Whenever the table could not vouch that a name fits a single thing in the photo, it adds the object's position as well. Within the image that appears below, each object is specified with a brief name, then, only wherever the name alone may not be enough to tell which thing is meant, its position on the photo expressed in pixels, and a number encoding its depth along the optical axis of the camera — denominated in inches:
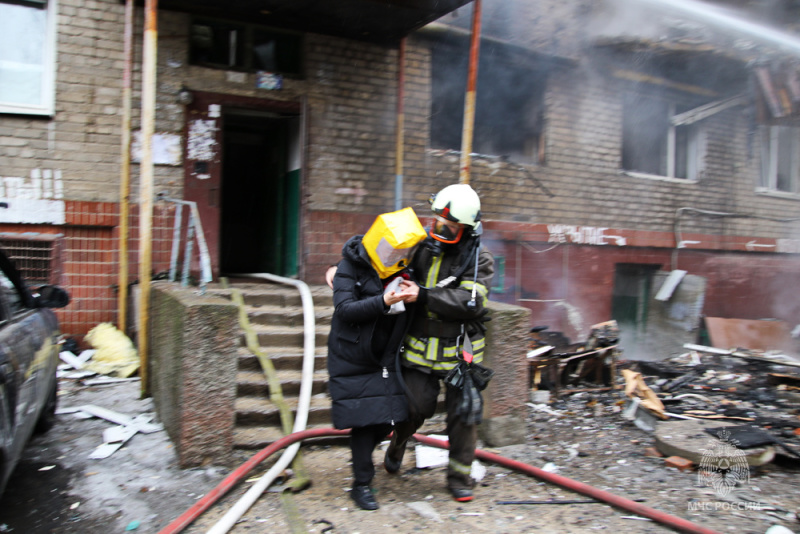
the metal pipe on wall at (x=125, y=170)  235.6
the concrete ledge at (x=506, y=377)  172.1
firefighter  128.4
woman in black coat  125.6
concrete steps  170.6
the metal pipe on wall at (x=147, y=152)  194.5
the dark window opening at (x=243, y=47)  263.6
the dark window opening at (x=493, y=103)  320.5
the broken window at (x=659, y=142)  391.5
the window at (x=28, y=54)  241.0
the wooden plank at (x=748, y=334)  357.4
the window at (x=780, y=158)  444.1
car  108.0
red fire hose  117.6
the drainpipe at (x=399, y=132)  291.0
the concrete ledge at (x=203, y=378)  145.9
